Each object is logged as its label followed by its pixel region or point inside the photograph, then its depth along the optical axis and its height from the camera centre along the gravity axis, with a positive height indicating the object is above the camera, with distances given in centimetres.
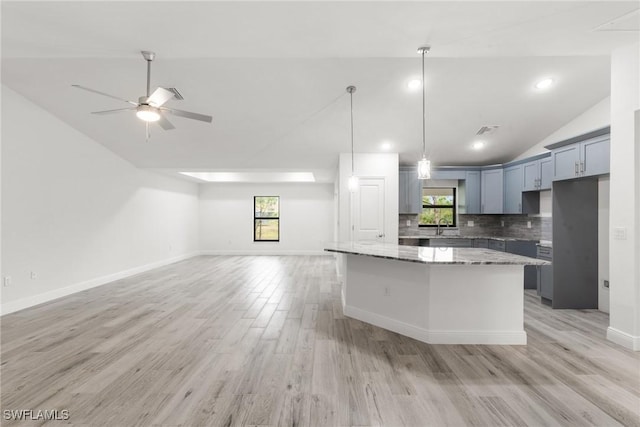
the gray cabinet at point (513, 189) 566 +55
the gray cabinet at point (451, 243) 610 -55
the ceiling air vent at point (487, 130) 508 +152
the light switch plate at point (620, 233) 293 -15
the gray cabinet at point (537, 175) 500 +76
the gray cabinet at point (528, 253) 526 -63
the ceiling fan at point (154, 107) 279 +104
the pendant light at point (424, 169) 296 +47
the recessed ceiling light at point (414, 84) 397 +180
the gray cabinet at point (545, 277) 425 -87
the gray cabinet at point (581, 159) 351 +76
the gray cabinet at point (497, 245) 555 -54
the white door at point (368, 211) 587 +9
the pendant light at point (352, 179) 402 +50
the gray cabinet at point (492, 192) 612 +53
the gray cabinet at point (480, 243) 594 -54
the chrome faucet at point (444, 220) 671 -11
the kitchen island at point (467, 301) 298 -86
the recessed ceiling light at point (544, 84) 400 +184
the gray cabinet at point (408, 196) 636 +43
